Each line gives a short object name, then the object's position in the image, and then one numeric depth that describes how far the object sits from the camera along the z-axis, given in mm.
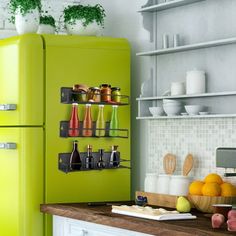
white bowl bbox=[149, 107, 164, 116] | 4906
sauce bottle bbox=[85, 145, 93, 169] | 5007
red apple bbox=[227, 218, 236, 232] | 3507
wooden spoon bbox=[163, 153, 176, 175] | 4897
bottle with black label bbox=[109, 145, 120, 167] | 5121
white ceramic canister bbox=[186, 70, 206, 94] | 4581
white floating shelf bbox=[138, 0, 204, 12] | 4752
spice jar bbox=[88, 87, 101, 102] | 5011
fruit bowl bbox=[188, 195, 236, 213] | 4155
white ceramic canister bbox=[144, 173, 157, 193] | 4831
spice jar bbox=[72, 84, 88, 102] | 4950
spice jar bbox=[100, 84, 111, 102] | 5059
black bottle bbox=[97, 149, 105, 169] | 5068
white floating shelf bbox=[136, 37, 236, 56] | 4322
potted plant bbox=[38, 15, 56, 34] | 5283
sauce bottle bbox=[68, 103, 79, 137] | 4945
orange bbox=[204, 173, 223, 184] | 4285
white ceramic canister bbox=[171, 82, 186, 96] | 4730
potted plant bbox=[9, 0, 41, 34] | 4993
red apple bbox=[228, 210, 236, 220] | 3542
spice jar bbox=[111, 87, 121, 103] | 5112
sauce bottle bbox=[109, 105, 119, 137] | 5116
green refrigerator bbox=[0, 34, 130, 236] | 4849
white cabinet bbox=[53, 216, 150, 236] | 4163
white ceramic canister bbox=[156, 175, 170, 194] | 4721
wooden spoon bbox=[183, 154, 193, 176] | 4717
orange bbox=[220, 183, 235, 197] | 4188
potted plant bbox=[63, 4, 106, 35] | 5213
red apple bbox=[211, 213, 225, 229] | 3632
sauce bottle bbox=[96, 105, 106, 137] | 5068
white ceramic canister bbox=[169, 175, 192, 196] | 4581
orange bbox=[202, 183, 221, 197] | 4194
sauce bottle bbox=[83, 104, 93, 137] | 4998
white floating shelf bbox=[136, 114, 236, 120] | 4307
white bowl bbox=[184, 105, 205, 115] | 4550
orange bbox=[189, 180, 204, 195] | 4289
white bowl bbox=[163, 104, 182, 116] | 4761
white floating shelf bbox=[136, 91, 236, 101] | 4289
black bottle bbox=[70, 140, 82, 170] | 4958
